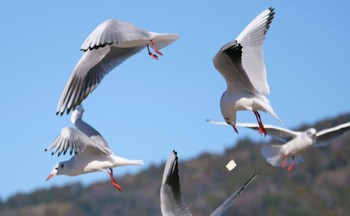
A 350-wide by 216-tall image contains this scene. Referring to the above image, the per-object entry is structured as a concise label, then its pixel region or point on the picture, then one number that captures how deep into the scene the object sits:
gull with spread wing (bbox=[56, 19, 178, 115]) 15.66
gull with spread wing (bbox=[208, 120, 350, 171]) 20.84
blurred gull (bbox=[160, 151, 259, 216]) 13.17
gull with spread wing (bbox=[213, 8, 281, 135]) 15.28
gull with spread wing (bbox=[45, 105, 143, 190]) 16.66
